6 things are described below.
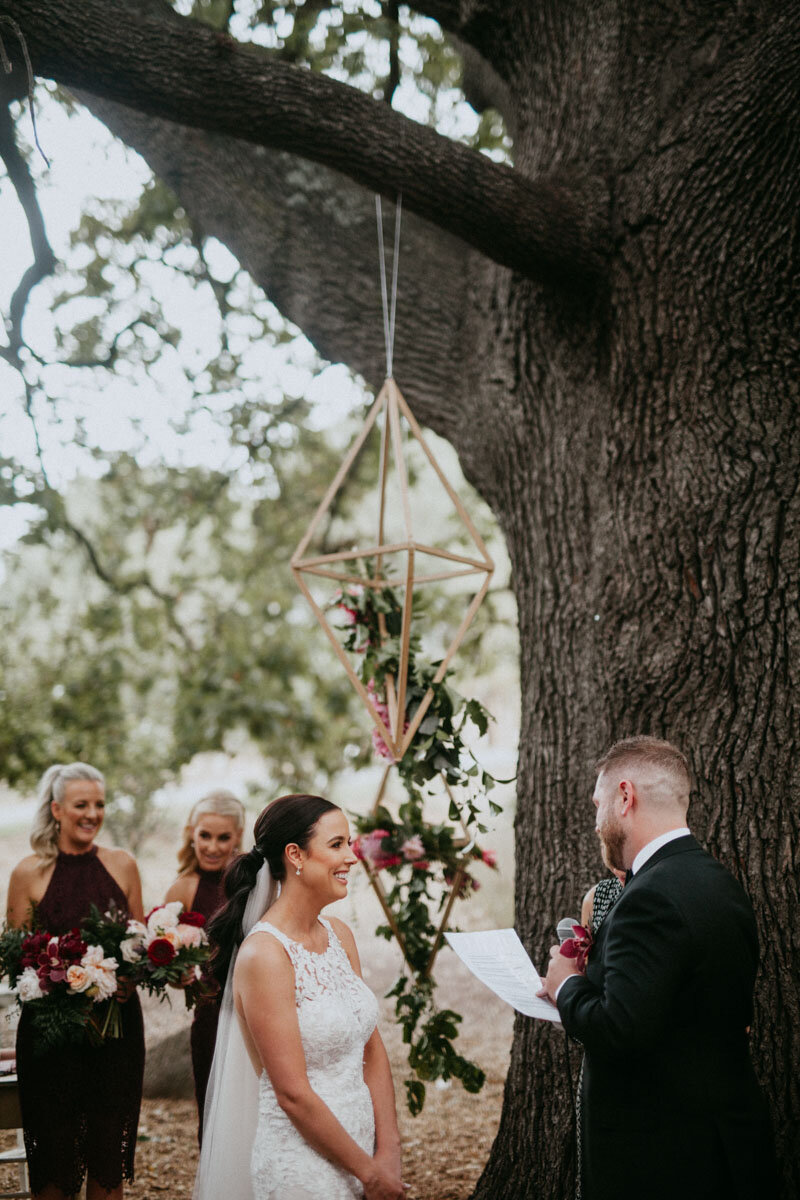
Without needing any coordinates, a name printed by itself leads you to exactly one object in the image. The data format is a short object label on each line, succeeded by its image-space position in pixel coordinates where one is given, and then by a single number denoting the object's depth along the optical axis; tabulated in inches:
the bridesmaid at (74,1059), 143.0
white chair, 153.9
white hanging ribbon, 153.4
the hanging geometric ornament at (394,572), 119.7
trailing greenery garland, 149.8
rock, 245.8
